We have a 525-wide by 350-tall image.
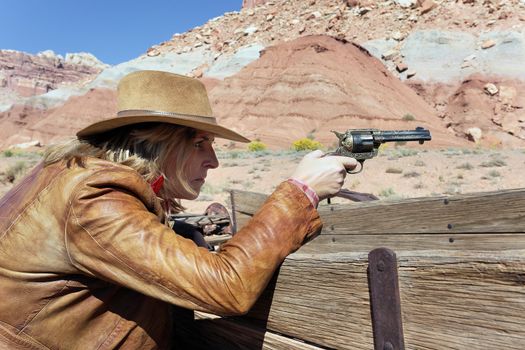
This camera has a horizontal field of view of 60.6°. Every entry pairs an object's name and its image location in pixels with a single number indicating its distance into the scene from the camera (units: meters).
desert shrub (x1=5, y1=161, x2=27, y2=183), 14.16
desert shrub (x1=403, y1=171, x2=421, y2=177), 13.05
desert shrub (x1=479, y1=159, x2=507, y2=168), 13.51
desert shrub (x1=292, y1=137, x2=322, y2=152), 27.50
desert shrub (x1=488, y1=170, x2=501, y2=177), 12.05
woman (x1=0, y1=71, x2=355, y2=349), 1.24
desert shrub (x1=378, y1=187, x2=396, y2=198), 11.46
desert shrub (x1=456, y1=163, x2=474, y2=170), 13.36
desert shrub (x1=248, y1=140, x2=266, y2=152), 28.11
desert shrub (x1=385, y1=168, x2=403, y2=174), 13.66
